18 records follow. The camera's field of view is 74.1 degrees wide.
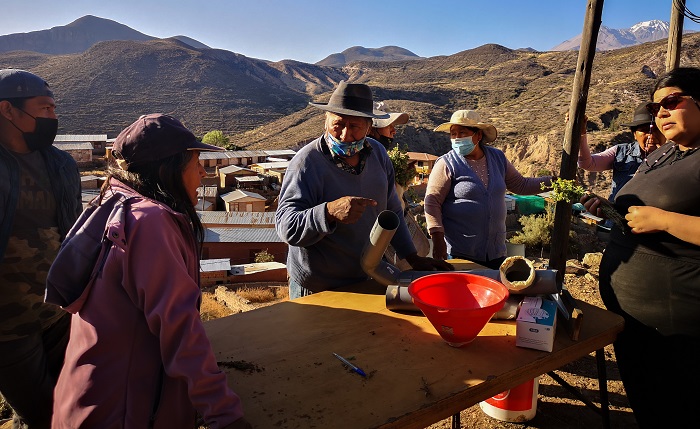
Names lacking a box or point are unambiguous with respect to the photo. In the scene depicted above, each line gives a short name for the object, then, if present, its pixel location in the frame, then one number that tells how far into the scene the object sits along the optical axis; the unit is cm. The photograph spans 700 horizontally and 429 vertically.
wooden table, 149
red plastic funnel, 176
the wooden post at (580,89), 372
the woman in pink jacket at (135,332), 132
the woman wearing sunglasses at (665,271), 200
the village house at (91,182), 2502
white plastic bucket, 290
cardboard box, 185
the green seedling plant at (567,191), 247
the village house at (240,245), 1730
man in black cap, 219
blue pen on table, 169
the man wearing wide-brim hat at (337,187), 247
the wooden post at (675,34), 551
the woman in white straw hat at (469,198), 344
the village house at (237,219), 1878
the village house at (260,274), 1327
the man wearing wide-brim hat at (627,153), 383
